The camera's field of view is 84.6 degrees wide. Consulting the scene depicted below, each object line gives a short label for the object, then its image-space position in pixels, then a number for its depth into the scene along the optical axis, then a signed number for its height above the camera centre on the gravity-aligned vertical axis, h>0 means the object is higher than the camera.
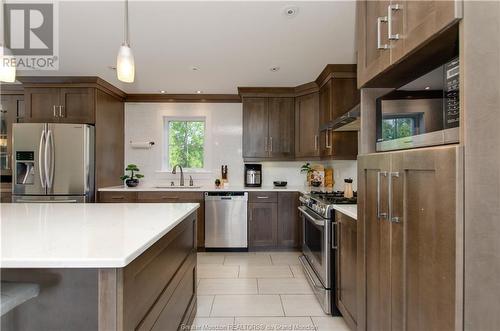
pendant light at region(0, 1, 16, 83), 1.60 +0.60
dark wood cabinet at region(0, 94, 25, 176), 3.92 +0.56
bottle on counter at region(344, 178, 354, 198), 2.70 -0.24
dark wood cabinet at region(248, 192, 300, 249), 3.90 -0.77
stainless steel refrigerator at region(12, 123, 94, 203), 3.44 +0.06
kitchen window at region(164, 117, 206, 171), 4.60 +0.39
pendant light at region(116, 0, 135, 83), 1.65 +0.62
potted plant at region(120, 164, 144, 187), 4.23 -0.17
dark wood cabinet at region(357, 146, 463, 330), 0.85 -0.28
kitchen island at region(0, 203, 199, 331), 0.92 -0.41
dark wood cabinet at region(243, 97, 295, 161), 4.15 +0.63
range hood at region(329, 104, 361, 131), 1.89 +0.38
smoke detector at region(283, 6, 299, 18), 2.03 +1.17
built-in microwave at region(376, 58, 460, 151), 0.92 +0.22
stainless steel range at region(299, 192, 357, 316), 2.23 -0.71
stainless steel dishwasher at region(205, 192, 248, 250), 3.88 -0.74
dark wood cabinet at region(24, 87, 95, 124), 3.69 +0.84
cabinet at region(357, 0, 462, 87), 0.89 +0.55
